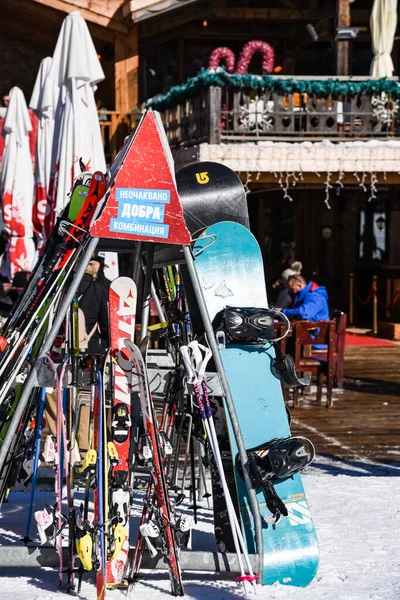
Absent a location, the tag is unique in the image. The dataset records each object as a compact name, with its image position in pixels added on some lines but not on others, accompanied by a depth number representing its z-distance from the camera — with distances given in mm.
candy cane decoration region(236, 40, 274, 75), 17641
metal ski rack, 4598
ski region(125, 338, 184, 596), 4664
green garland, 14109
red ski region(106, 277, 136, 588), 4719
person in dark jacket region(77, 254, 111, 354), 8188
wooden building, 14438
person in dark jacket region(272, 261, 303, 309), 11148
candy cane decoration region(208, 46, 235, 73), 17812
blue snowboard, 4941
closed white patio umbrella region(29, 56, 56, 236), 11242
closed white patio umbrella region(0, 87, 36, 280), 12578
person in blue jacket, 10469
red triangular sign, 4656
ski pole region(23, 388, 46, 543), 5355
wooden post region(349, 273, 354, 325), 18173
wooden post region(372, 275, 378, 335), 16794
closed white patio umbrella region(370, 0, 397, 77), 15562
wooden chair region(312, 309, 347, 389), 10430
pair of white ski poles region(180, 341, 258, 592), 4727
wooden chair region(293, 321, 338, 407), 10047
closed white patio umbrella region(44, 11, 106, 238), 10242
